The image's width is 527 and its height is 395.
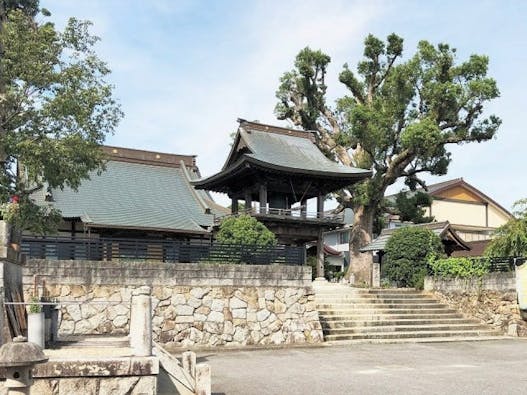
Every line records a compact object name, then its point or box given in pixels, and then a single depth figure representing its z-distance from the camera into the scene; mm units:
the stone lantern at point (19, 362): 5086
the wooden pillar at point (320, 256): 28328
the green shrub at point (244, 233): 18469
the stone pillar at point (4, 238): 8023
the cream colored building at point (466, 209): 48281
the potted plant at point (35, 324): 7836
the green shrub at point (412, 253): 22875
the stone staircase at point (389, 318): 17484
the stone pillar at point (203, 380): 8297
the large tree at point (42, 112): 14078
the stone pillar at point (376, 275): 27350
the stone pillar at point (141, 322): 7289
